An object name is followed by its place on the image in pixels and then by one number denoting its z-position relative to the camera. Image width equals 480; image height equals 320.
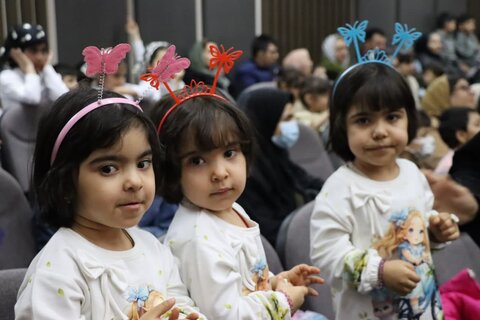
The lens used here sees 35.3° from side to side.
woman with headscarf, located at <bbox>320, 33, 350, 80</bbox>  8.43
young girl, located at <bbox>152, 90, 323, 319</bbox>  1.49
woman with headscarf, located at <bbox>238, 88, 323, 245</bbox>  3.39
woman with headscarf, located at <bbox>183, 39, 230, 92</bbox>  6.30
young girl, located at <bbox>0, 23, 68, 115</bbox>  3.89
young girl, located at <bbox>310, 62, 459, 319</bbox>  1.91
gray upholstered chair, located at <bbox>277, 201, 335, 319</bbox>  2.25
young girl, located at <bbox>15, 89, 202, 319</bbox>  1.29
